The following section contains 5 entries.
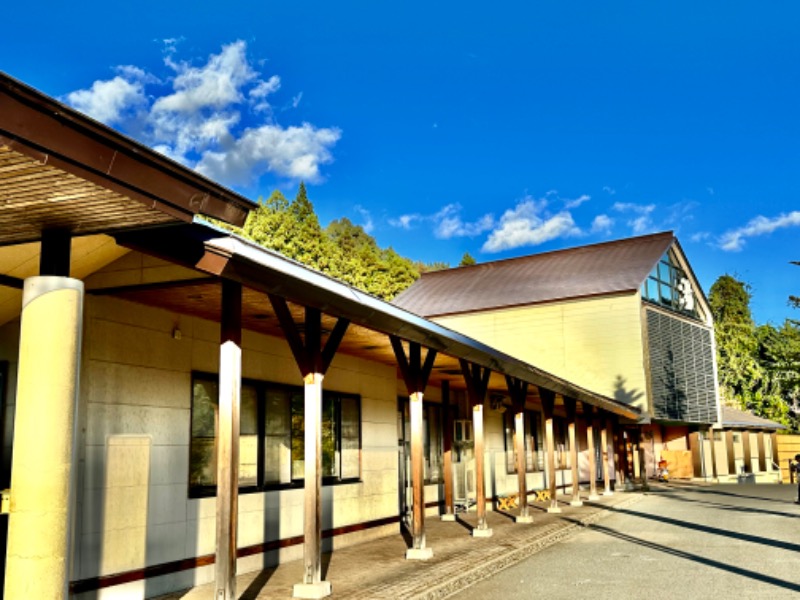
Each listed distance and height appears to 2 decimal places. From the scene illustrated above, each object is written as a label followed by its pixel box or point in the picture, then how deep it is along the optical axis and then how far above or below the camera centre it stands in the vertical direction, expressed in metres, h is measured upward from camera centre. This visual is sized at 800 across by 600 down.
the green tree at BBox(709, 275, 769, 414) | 49.56 +4.09
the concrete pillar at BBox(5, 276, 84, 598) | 4.13 +0.03
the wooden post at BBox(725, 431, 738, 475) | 37.78 -1.04
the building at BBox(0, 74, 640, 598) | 4.15 +0.60
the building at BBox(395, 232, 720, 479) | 29.02 +4.43
